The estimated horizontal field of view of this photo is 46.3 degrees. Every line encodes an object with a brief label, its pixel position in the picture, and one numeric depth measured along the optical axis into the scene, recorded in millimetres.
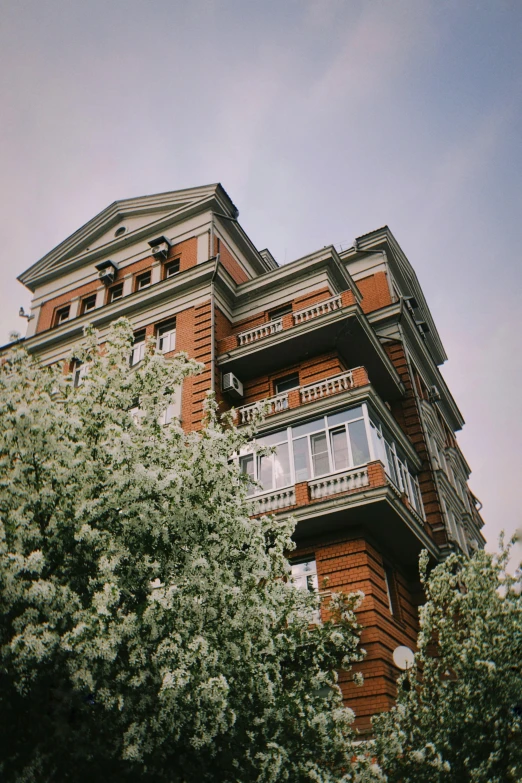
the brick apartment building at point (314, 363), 16547
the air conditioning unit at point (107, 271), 26969
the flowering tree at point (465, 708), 9422
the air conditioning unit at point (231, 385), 21250
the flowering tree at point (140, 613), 7305
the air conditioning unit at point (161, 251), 25703
